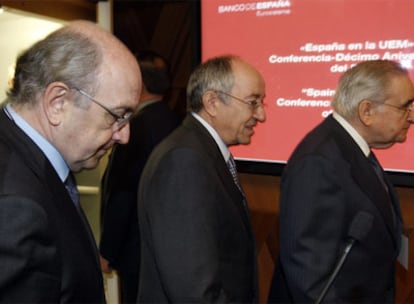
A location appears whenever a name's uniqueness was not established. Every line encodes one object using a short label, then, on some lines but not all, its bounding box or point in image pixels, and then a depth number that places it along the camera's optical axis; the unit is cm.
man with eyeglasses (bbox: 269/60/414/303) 142
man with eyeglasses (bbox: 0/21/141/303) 78
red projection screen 225
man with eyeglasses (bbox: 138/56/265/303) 127
